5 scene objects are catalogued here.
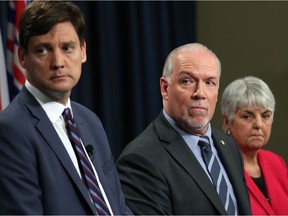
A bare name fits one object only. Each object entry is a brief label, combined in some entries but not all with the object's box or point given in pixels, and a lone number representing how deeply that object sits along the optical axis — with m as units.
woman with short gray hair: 6.48
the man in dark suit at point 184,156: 4.70
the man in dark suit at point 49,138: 3.65
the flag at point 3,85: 6.97
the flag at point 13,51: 7.12
